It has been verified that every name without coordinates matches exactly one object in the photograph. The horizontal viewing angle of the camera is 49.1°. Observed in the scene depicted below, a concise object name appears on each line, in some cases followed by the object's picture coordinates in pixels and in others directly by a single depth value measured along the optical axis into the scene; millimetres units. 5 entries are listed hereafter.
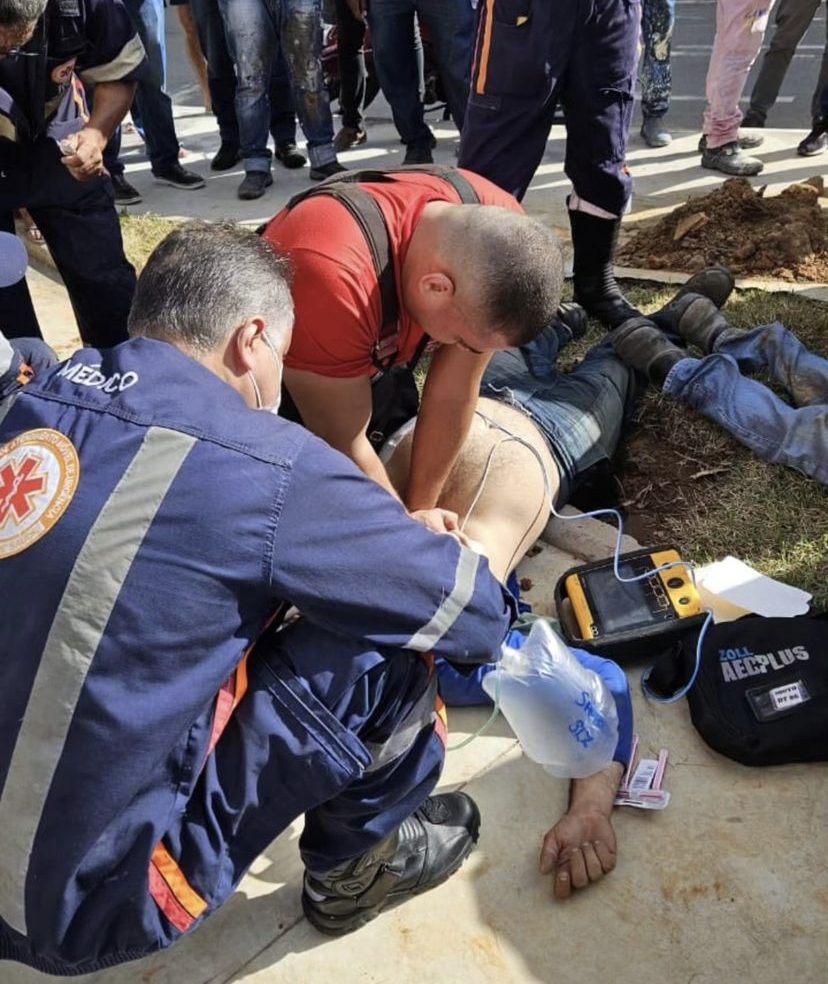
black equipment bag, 1925
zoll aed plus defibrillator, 2205
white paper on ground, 2293
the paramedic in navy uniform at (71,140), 2773
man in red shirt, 1961
